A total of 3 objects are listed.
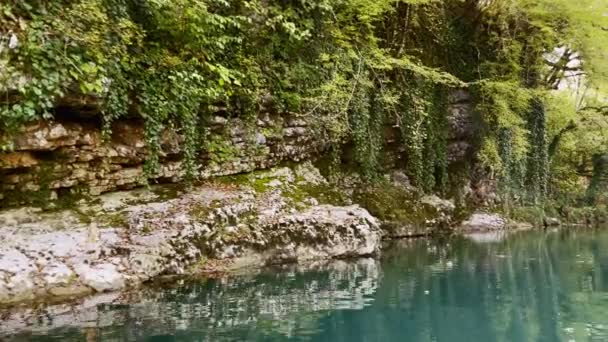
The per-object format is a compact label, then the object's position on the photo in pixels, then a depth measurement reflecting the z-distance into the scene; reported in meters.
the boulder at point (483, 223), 16.53
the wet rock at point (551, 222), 19.39
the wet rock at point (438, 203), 15.39
